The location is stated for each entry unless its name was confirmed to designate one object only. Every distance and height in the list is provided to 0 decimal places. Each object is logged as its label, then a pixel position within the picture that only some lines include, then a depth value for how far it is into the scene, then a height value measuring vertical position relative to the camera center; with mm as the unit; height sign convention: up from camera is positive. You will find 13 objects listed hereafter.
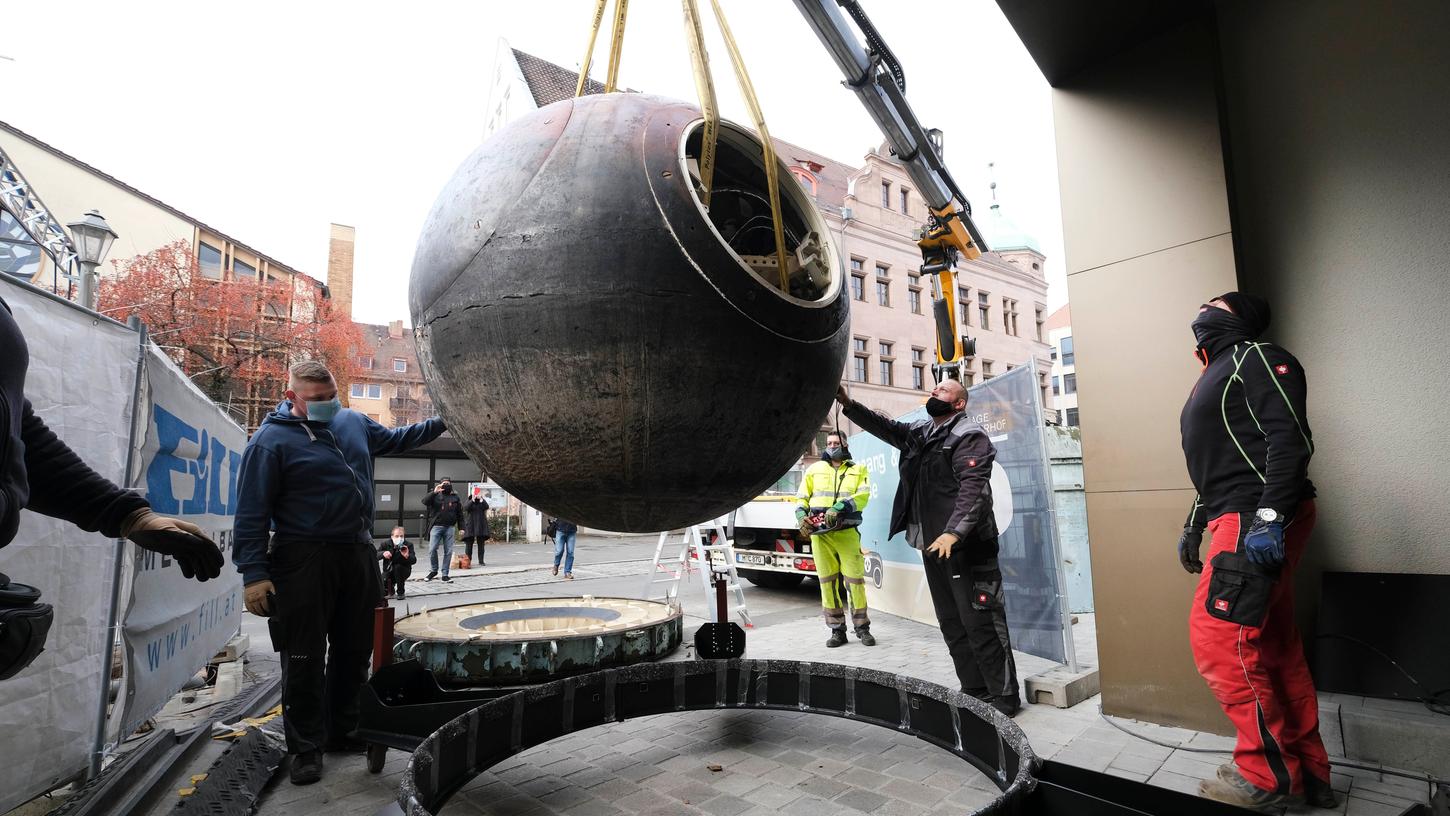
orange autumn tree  22891 +5752
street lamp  6746 +2522
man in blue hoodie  3311 -284
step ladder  7531 -915
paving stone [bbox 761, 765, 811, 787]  3205 -1353
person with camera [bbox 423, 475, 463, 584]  12688 -499
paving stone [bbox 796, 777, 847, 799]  3068 -1347
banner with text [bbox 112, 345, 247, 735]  3533 -313
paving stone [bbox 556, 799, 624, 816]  2912 -1335
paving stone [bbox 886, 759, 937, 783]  3229 -1351
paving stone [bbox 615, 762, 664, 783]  3311 -1356
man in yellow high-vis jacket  6363 -445
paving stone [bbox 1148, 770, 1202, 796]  3023 -1340
